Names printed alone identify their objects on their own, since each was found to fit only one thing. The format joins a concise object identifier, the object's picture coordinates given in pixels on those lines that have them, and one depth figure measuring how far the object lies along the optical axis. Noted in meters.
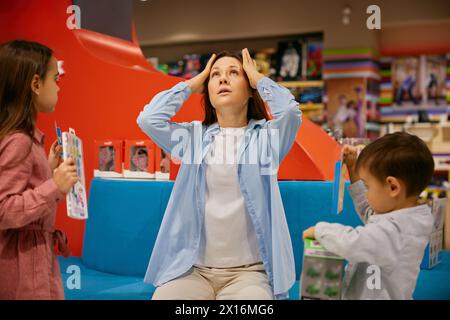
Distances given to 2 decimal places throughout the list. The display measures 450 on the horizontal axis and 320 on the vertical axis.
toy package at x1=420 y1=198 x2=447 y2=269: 2.18
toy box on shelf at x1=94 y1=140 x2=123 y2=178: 2.37
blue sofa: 2.02
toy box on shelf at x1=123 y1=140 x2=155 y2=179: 2.32
